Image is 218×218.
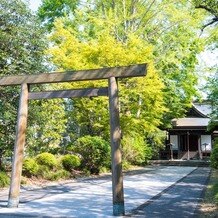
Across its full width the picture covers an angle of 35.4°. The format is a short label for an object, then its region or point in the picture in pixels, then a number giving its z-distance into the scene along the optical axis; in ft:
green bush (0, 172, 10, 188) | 41.17
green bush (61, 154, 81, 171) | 56.44
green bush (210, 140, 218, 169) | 53.09
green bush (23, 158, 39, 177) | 47.90
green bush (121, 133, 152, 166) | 78.23
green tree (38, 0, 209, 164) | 60.85
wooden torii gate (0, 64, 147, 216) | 27.68
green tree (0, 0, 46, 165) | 42.50
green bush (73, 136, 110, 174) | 59.11
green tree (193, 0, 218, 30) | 40.57
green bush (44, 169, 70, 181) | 50.31
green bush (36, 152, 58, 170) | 51.98
